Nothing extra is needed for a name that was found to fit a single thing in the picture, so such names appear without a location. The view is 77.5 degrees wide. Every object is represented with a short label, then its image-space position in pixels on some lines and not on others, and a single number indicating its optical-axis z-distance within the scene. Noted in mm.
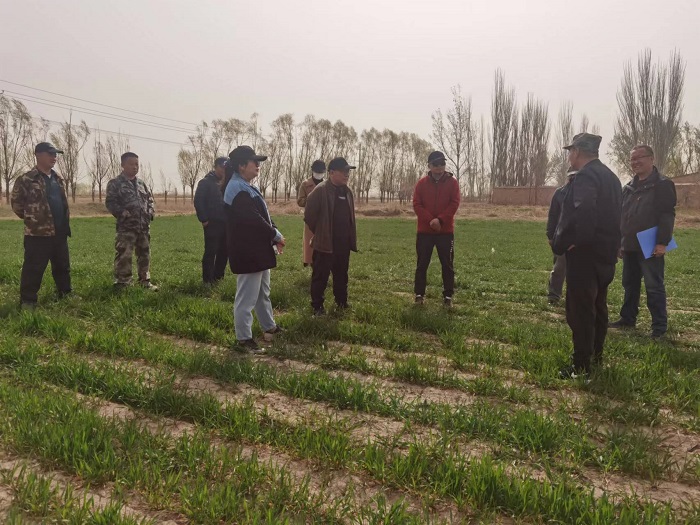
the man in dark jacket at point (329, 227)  6141
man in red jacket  6725
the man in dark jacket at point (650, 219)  5484
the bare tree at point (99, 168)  55844
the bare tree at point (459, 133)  56500
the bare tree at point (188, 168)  61375
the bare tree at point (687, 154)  56562
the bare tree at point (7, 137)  45344
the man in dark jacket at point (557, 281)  7434
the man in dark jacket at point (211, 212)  7797
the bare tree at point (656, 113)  42156
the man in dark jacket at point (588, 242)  3865
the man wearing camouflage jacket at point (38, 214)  6070
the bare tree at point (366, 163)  70625
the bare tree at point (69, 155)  52188
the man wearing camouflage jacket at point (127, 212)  7199
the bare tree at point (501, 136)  57094
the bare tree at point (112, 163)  58094
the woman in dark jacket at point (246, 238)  4715
